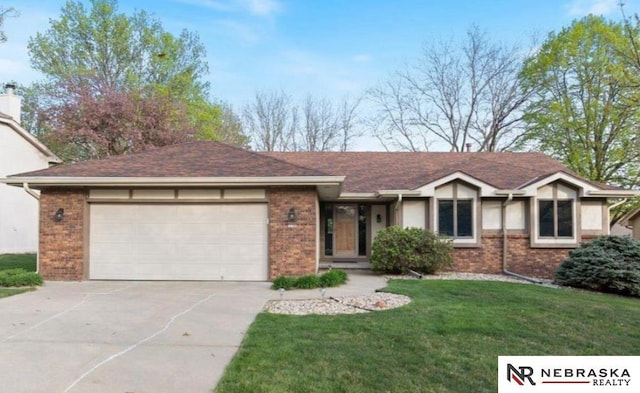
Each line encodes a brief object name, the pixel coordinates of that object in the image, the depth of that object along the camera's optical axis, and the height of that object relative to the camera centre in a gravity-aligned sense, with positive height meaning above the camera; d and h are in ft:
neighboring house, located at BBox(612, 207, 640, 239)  64.79 -1.58
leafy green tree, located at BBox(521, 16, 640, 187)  76.38 +18.40
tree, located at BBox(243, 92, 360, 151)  99.14 +19.90
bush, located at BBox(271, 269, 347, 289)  30.94 -5.11
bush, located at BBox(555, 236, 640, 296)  32.22 -4.30
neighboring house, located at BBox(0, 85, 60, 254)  61.56 +6.15
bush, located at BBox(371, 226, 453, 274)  39.27 -3.75
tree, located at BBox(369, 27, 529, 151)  91.04 +24.45
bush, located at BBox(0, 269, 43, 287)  31.07 -4.96
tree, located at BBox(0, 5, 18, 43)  60.85 +27.47
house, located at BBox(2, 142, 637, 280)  34.37 -0.45
